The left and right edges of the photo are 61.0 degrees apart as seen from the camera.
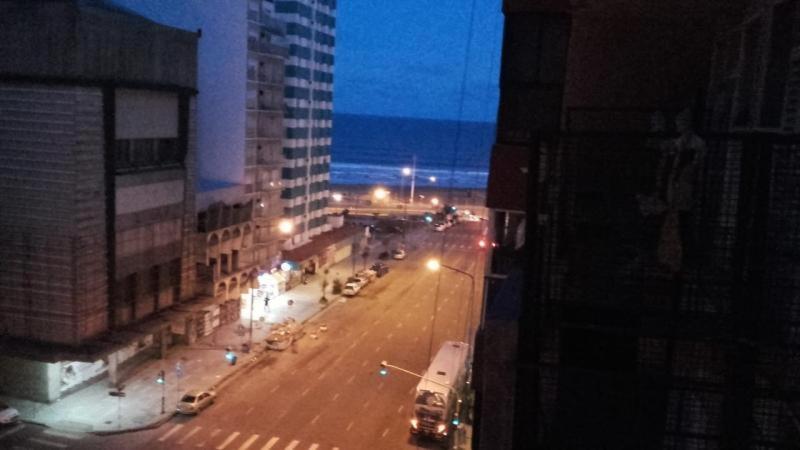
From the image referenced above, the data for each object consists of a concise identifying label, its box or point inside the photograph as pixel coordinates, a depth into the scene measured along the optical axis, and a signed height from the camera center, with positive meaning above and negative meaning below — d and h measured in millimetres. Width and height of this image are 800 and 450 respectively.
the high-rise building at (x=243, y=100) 36625 +2210
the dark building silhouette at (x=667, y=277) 3971 -729
